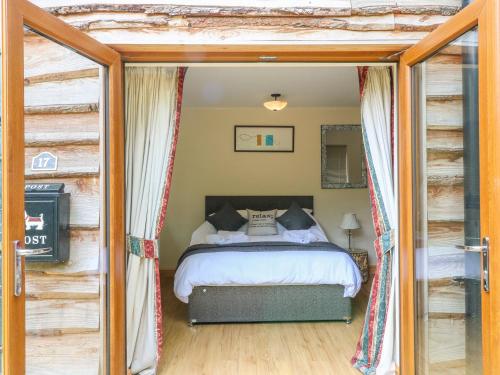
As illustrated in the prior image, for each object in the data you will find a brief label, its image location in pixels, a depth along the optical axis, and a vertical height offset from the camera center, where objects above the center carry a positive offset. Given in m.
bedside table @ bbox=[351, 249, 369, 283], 5.39 -1.10
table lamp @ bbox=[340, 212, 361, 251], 5.61 -0.56
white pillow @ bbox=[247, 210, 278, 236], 5.11 -0.53
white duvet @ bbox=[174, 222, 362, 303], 3.68 -0.84
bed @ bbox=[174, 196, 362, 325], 3.69 -1.00
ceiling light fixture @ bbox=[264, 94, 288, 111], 4.68 +1.02
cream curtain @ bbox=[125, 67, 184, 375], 2.65 +0.00
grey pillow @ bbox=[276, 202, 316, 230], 5.32 -0.50
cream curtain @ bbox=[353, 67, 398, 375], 2.60 -0.18
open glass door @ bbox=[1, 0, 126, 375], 2.07 -0.15
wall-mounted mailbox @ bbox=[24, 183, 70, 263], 2.04 -0.19
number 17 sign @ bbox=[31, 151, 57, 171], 2.03 +0.14
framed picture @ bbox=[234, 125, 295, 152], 5.98 +0.75
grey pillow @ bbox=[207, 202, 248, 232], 5.39 -0.50
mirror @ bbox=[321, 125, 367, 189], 5.99 +0.43
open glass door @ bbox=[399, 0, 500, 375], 1.54 -0.06
